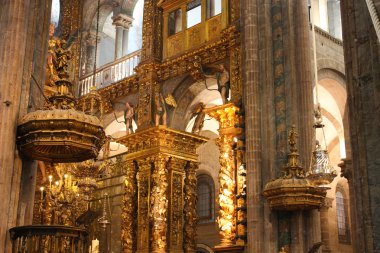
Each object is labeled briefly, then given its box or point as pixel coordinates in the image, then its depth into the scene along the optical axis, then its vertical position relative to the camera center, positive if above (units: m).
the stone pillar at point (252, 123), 12.30 +3.31
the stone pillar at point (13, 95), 7.55 +2.38
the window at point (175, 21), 17.47 +7.47
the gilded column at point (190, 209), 15.69 +1.71
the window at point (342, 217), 19.88 +1.94
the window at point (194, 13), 16.67 +7.41
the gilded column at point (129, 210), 15.84 +1.68
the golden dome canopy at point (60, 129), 7.84 +1.92
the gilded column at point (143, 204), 15.42 +1.83
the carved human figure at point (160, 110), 16.41 +4.53
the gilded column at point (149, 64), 16.75 +6.00
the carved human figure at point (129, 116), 17.42 +4.65
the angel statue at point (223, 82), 14.78 +4.81
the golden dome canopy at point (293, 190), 11.20 +1.59
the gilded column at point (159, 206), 15.04 +1.70
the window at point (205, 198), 20.66 +2.64
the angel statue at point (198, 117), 17.17 +4.60
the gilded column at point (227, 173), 13.34 +2.33
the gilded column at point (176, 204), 15.47 +1.82
